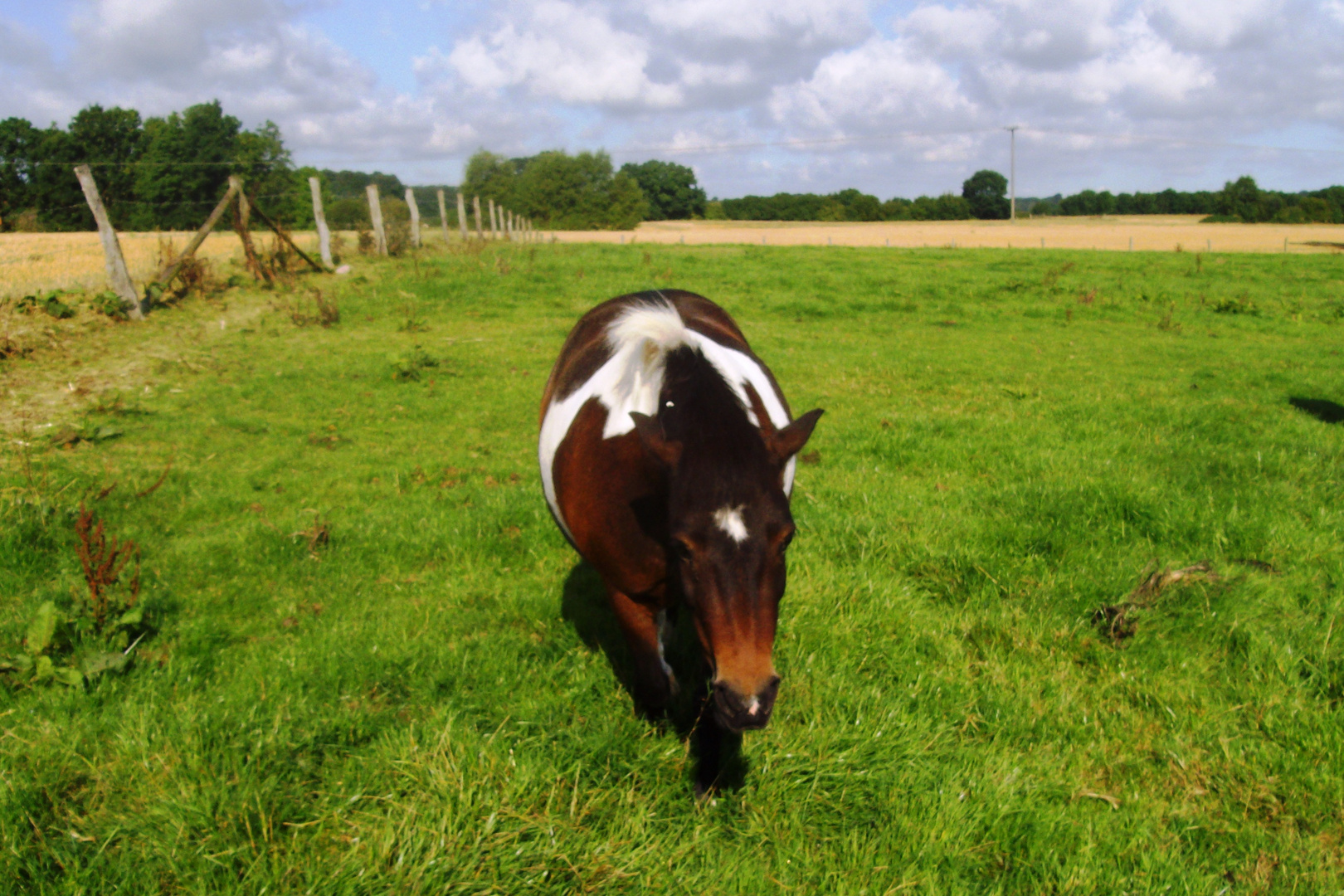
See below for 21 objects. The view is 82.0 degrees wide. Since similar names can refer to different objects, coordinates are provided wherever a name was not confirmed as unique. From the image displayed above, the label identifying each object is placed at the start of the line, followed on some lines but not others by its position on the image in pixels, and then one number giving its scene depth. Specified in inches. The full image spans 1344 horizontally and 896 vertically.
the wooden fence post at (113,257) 442.9
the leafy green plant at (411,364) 388.5
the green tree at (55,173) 2283.5
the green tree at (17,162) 2262.6
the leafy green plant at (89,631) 137.2
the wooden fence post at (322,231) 652.7
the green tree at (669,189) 4131.4
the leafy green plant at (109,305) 434.9
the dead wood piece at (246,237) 561.6
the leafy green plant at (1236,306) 625.6
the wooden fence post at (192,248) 492.7
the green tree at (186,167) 2140.7
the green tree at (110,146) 2338.8
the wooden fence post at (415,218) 888.6
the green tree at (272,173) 2664.9
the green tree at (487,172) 3383.4
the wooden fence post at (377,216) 748.0
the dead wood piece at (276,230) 584.0
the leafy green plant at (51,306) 411.2
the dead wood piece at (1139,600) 158.9
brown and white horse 92.4
